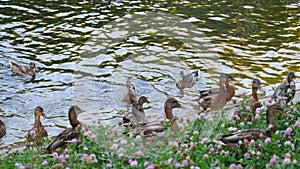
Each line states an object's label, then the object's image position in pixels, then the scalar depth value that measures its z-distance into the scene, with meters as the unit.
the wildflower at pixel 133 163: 5.34
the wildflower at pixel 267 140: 5.49
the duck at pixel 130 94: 10.23
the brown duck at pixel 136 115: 8.58
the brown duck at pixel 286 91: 7.45
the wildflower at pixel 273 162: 4.96
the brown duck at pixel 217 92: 9.32
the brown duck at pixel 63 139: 6.62
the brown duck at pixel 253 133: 5.91
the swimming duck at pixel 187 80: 10.53
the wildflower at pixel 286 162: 4.82
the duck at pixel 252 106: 6.95
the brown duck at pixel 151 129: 6.45
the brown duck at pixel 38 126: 8.59
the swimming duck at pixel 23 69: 11.18
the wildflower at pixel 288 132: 5.73
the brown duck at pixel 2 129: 8.88
